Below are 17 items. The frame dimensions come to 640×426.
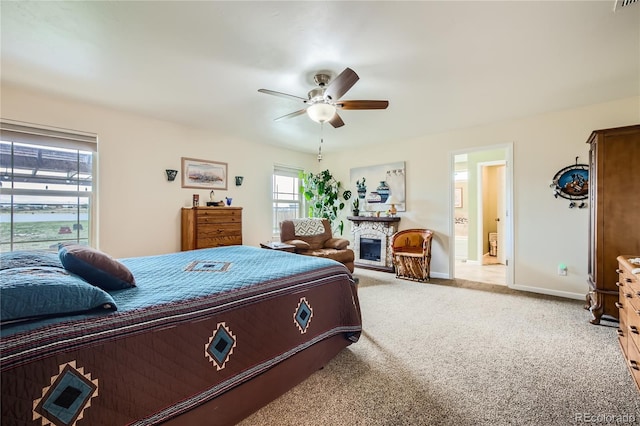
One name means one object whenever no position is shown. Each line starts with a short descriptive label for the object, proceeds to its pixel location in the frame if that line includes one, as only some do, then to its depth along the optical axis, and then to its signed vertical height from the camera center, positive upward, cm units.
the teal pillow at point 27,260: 128 -24
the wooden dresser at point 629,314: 171 -73
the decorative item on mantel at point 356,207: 555 +14
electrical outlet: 348 -74
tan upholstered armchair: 410 -45
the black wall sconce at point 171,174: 394 +59
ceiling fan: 236 +107
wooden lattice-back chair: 430 -67
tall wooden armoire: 244 +5
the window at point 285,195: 560 +41
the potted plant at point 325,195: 582 +42
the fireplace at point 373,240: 498 -53
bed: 87 -57
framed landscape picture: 418 +66
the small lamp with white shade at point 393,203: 502 +20
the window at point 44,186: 285 +31
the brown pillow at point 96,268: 133 -28
